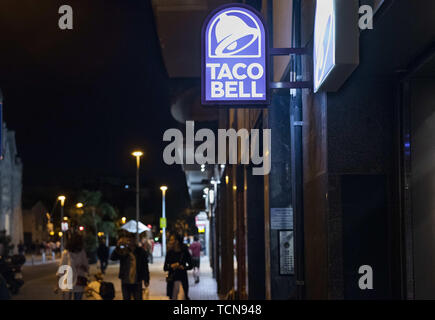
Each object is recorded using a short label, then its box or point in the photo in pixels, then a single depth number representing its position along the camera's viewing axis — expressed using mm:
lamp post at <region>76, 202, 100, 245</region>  71775
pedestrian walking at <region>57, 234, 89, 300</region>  13398
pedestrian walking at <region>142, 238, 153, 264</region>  37831
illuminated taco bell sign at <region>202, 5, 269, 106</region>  6770
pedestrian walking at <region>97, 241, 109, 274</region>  35406
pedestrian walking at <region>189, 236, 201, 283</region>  29097
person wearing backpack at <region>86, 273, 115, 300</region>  14836
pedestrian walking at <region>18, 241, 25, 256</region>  64325
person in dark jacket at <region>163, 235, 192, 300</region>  15523
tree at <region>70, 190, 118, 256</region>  71625
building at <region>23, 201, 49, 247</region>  117312
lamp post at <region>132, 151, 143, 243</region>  37619
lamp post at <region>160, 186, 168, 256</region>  59838
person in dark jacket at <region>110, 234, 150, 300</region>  14139
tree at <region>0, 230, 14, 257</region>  44456
